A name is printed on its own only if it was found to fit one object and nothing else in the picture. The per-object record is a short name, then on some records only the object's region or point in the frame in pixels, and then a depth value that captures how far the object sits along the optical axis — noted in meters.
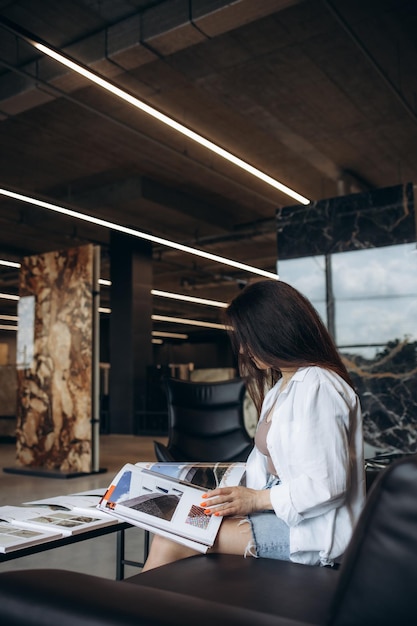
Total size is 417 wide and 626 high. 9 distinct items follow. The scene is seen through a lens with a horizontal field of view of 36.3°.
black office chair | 4.07
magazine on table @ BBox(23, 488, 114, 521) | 2.09
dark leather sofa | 0.79
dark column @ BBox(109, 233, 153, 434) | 12.14
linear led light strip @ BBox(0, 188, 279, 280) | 7.05
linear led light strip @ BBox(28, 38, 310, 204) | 4.36
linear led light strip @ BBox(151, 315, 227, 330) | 19.53
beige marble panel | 7.05
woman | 1.48
